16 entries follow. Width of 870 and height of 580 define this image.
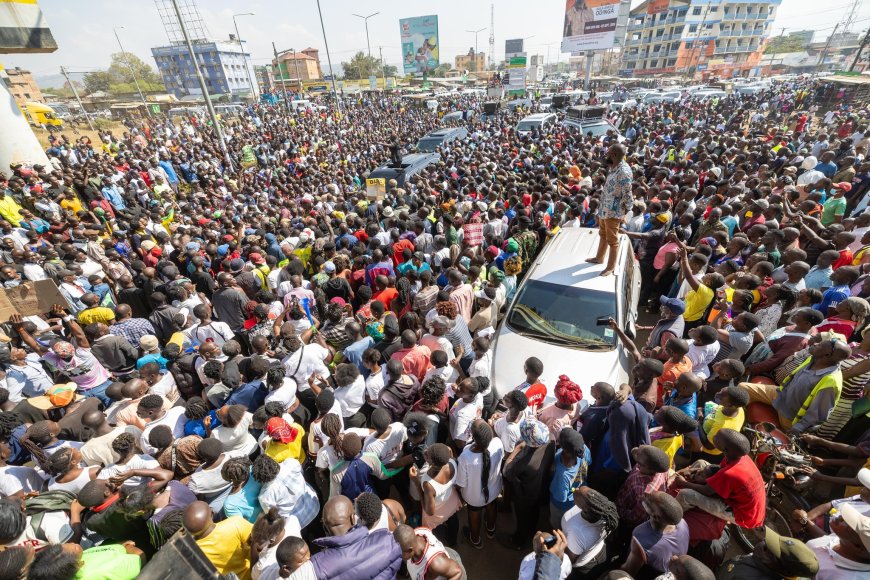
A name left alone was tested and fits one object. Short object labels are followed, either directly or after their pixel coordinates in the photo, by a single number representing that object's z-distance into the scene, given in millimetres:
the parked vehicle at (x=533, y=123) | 18844
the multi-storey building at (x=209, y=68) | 62219
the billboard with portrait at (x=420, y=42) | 53875
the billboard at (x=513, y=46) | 51719
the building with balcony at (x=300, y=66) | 77425
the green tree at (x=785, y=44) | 84000
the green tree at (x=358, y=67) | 75019
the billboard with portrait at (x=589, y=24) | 31859
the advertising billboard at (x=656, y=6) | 54938
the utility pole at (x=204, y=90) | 12277
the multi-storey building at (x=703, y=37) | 53875
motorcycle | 2912
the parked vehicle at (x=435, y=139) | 16406
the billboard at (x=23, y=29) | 13109
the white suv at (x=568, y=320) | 4082
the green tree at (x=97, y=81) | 68500
